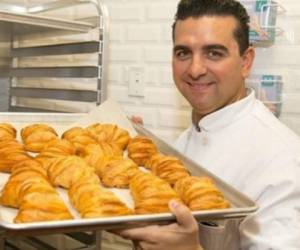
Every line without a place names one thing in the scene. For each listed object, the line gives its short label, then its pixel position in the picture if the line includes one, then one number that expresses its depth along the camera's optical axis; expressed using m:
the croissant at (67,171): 0.96
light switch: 1.84
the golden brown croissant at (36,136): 1.18
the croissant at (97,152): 1.09
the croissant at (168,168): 1.00
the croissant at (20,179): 0.85
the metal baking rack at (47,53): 1.59
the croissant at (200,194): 0.86
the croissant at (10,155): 1.04
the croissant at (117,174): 0.99
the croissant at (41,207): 0.75
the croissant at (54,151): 1.04
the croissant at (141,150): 1.14
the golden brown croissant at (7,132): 1.19
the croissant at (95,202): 0.80
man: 1.04
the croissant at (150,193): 0.84
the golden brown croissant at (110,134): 1.22
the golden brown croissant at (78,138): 1.16
